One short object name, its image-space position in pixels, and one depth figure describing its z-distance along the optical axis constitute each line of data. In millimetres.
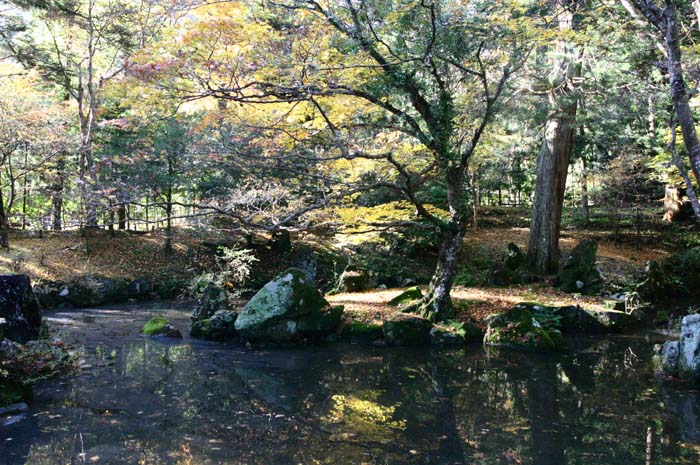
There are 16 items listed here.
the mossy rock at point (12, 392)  5598
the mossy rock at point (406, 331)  9461
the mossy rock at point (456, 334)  9625
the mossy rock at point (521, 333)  9117
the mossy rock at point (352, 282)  13492
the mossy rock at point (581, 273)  12609
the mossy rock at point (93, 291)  13633
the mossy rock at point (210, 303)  10422
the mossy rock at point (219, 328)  9766
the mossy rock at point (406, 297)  11211
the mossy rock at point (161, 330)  9867
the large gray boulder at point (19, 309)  7660
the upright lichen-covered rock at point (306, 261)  16219
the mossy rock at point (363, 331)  9688
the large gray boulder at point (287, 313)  9430
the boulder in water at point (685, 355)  6973
